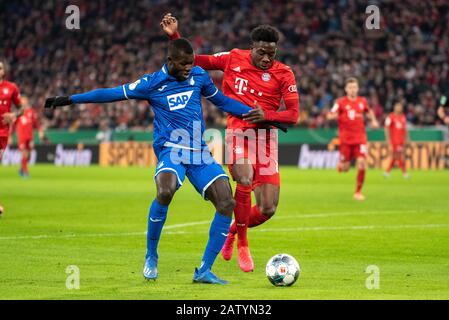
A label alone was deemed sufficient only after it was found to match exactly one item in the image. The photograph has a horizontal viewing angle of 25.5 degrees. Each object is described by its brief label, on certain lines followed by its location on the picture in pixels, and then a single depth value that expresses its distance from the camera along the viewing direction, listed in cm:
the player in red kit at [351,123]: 2189
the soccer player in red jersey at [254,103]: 1095
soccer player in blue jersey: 954
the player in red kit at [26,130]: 3027
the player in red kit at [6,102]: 1666
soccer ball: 907
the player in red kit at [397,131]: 3125
